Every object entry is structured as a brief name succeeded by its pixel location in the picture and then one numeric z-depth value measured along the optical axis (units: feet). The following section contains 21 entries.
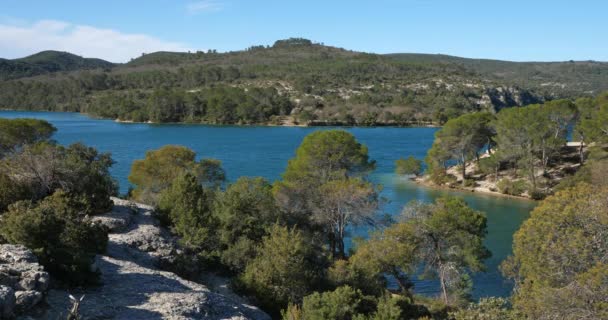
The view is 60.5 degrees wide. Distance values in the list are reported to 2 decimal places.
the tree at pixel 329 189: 97.86
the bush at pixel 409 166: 211.61
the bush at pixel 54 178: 82.64
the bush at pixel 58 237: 51.58
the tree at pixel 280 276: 66.28
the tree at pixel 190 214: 80.28
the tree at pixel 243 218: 77.61
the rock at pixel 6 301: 38.31
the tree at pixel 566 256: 45.11
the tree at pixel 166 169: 124.98
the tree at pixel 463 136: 203.10
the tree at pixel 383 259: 73.46
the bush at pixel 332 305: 53.98
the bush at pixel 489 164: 193.36
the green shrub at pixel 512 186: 179.93
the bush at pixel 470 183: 195.83
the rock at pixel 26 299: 41.18
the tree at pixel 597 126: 183.73
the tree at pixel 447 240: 82.02
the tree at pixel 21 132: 150.20
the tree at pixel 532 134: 185.98
